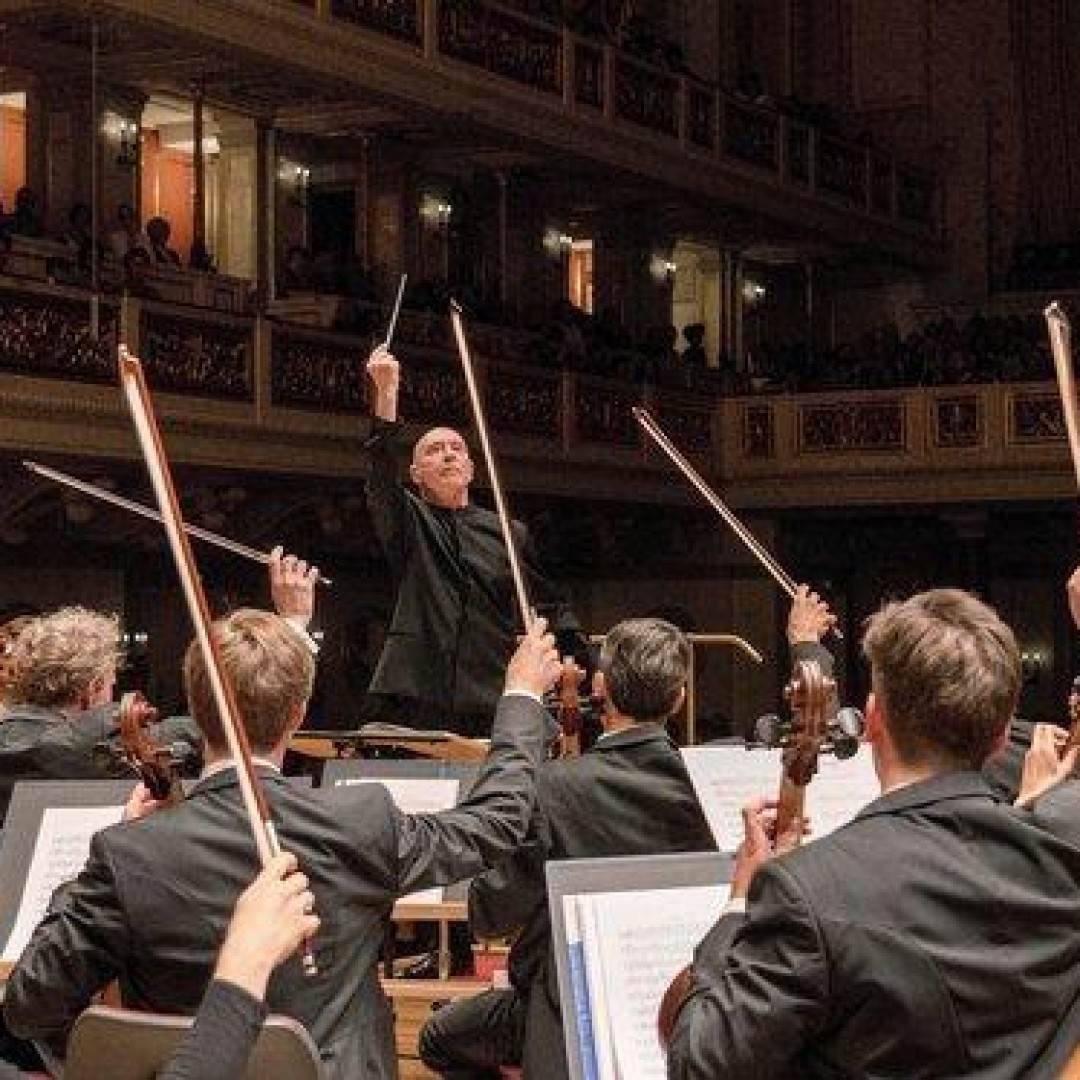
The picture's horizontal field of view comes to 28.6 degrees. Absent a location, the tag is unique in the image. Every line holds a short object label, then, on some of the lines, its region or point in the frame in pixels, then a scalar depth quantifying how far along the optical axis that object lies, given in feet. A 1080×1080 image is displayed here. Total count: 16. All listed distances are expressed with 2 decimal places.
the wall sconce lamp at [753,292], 87.66
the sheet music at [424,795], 18.93
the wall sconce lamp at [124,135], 57.77
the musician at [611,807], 16.02
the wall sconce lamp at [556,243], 76.07
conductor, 23.52
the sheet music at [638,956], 11.41
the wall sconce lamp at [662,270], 81.05
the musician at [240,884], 11.21
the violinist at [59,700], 18.85
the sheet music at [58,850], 16.43
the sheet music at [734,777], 16.08
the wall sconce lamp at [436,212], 69.77
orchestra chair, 9.60
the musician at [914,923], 9.08
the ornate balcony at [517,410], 44.73
